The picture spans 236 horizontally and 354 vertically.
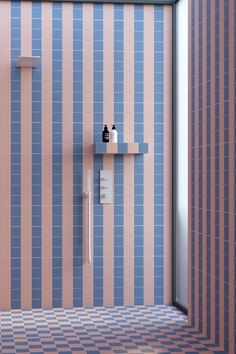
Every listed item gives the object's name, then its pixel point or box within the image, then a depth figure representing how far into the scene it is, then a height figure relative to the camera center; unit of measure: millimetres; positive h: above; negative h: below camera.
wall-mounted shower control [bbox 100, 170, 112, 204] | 5984 +153
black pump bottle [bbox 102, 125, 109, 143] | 5855 +557
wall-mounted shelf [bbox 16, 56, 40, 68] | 5539 +1095
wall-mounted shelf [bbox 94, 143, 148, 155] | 5797 +451
